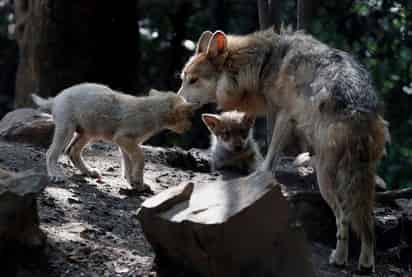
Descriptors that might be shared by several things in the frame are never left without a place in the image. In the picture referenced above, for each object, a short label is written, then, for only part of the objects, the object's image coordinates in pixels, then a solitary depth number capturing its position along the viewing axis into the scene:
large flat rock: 9.10
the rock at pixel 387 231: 13.72
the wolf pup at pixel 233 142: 16.25
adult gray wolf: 11.52
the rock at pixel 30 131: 16.23
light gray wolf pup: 13.74
